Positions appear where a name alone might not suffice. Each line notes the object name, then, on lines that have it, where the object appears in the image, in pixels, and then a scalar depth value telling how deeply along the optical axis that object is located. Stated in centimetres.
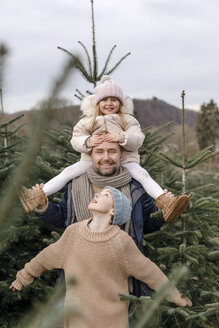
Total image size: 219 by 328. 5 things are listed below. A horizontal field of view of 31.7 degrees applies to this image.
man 282
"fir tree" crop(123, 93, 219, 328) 314
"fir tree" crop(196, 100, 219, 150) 3647
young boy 249
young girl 288
